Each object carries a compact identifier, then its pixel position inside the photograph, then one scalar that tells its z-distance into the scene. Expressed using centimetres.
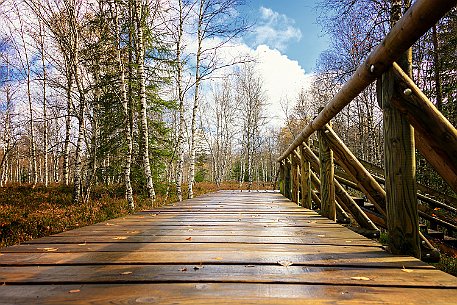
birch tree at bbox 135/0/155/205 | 875
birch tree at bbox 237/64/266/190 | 2620
